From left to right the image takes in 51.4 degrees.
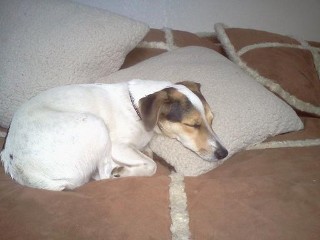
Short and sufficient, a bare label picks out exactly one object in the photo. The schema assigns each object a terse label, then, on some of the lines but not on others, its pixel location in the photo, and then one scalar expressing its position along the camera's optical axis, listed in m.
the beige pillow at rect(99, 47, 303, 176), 1.63
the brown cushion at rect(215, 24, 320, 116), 2.05
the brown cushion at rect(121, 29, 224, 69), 2.18
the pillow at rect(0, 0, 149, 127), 1.78
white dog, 1.39
